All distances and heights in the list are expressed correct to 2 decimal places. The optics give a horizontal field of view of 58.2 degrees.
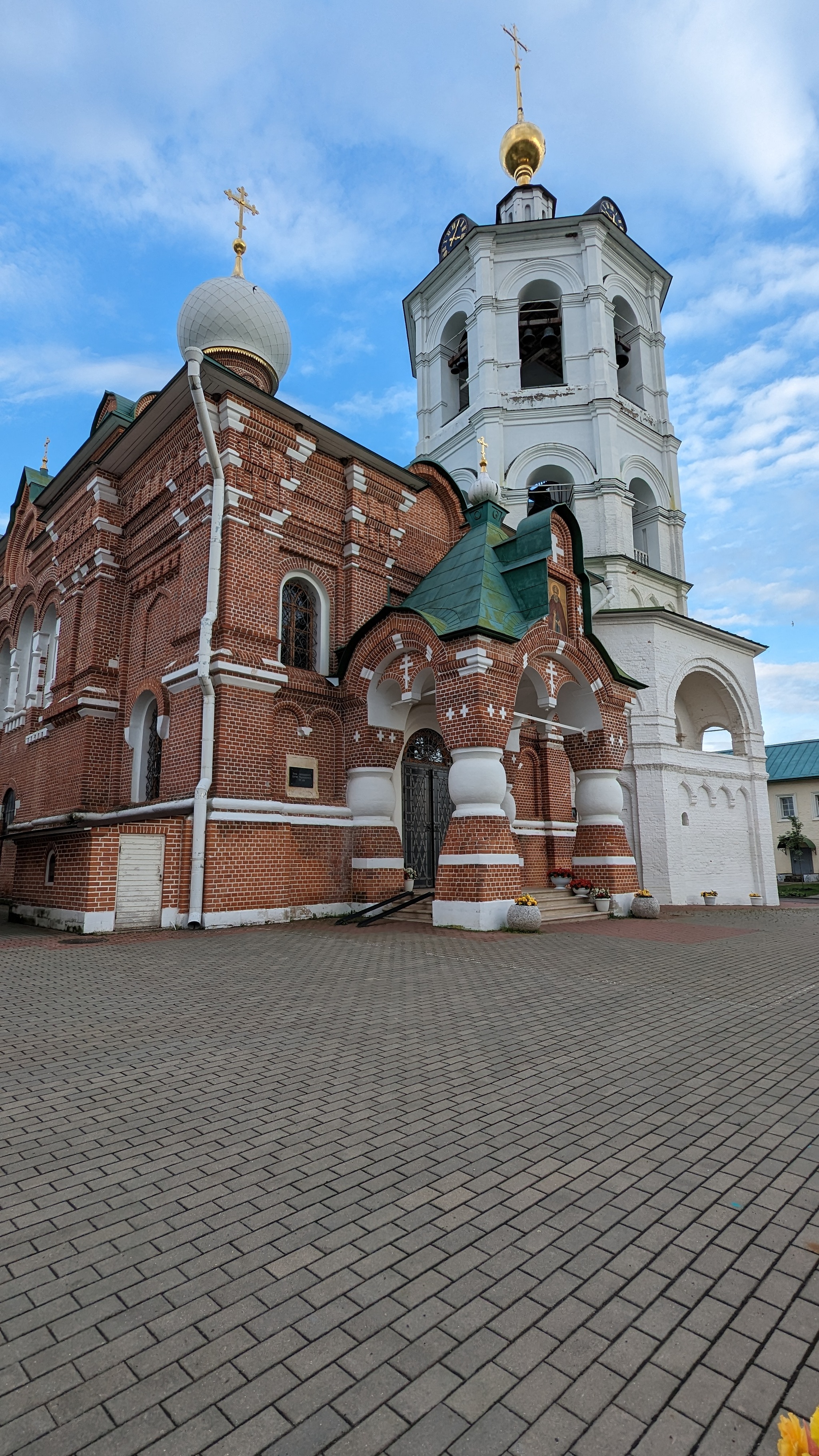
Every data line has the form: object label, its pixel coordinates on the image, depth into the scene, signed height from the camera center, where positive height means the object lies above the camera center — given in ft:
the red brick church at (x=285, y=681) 36.09 +10.68
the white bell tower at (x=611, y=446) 61.46 +42.62
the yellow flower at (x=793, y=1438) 3.81 -2.95
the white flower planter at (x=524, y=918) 34.22 -2.27
